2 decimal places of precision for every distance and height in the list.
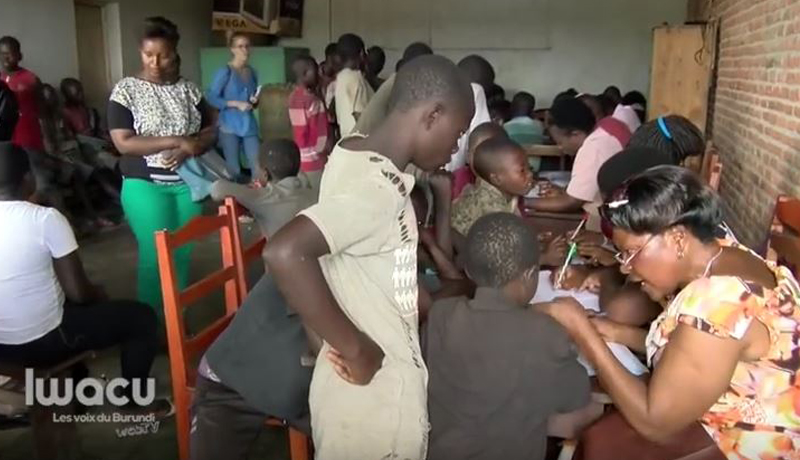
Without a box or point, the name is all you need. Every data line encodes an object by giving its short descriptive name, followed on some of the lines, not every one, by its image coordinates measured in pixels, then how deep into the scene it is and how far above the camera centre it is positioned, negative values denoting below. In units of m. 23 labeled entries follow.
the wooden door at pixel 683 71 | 5.37 +0.05
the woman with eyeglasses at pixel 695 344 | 1.36 -0.50
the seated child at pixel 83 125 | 6.59 -0.46
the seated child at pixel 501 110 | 5.78 -0.27
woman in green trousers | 3.02 -0.25
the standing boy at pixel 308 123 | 5.53 -0.36
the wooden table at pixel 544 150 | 5.04 -0.49
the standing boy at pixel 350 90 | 4.68 -0.09
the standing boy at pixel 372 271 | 1.16 -0.32
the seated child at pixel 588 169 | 3.23 -0.40
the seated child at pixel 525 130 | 5.43 -0.39
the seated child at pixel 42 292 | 2.32 -0.70
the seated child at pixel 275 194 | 2.85 -0.46
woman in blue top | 6.57 -0.19
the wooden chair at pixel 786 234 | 2.14 -0.48
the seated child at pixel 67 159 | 6.01 -0.70
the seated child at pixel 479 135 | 3.13 -0.25
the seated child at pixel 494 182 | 2.67 -0.38
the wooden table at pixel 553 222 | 3.01 -0.61
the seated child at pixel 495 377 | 1.53 -0.62
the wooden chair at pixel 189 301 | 2.05 -0.67
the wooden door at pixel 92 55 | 7.41 +0.20
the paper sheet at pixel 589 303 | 1.69 -0.63
